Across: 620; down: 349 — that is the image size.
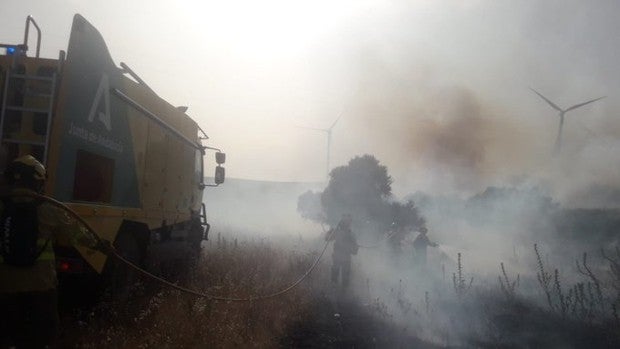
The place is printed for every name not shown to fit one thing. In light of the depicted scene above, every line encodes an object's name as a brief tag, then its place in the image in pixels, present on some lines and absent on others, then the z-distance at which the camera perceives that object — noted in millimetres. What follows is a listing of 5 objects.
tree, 33594
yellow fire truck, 5039
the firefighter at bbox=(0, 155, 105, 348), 3260
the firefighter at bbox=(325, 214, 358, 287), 11961
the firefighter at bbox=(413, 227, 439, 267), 15133
